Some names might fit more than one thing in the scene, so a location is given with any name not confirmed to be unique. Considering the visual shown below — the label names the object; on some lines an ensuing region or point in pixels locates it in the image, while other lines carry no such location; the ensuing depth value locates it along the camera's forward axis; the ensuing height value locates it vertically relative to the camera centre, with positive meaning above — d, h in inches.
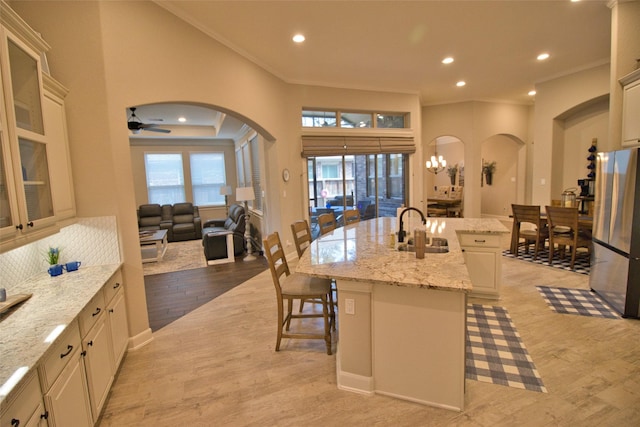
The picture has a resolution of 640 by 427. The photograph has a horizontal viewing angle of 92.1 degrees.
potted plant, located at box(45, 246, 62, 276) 93.9 -20.7
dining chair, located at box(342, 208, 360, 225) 179.2 -19.2
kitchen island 75.5 -36.7
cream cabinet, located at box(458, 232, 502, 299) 133.8 -35.8
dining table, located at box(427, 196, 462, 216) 350.9 -25.2
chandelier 241.6 +13.9
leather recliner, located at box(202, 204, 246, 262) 234.5 -38.0
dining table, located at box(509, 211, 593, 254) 181.7 -30.3
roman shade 228.5 +31.3
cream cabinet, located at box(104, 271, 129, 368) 93.0 -39.6
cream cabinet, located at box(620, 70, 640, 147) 125.5 +26.8
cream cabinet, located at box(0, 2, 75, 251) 64.9 +13.6
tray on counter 69.4 -24.2
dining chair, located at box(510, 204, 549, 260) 196.5 -33.8
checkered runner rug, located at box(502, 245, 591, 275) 183.2 -53.6
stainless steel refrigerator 118.3 -22.9
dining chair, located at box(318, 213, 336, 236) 153.7 -19.0
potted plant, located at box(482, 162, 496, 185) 378.3 +11.7
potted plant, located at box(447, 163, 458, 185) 416.4 +11.8
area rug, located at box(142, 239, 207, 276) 223.6 -55.1
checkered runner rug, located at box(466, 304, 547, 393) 89.3 -57.3
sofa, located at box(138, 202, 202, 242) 326.3 -31.1
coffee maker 204.2 -7.6
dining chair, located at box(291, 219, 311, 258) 127.5 -20.2
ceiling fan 237.8 +52.7
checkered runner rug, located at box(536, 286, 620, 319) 129.0 -56.3
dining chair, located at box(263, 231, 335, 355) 103.3 -35.1
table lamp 349.9 -0.9
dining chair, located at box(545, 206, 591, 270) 177.0 -33.4
